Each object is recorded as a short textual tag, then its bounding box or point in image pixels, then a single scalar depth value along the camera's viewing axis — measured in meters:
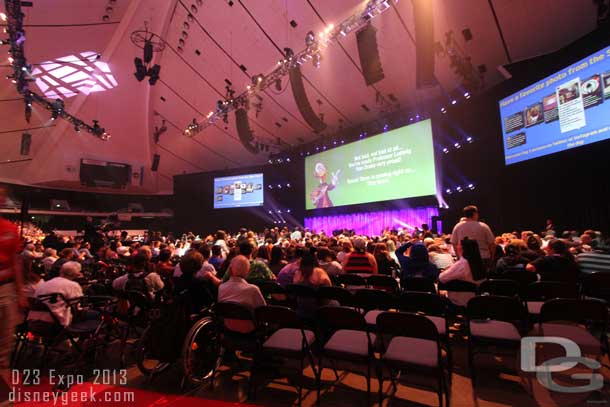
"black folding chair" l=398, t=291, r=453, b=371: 2.63
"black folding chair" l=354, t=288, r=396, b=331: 2.91
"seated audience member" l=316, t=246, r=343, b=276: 4.18
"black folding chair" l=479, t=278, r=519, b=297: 3.02
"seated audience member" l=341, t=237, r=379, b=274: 4.35
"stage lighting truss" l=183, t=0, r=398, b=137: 6.78
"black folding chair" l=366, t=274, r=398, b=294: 3.65
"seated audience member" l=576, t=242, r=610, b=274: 3.49
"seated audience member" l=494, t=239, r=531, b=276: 3.91
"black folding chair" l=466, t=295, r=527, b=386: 2.35
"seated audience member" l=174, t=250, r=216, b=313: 2.90
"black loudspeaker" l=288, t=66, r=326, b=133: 8.67
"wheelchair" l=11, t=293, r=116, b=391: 2.94
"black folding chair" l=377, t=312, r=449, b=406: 2.03
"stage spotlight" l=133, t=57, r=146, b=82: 8.36
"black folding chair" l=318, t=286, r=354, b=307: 3.04
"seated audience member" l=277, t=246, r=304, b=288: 3.84
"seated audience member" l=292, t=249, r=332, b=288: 3.19
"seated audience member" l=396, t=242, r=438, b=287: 4.12
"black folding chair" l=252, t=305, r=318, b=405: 2.37
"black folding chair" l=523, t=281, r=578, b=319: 2.84
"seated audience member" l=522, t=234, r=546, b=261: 4.09
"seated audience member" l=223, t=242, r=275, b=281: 3.69
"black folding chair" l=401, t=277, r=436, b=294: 3.44
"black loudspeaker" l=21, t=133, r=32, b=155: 13.55
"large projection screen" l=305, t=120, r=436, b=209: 10.23
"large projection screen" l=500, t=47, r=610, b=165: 5.51
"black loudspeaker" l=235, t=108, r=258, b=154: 11.28
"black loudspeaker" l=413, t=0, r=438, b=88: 5.42
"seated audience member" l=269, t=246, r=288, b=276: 4.49
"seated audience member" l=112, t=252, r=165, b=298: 3.38
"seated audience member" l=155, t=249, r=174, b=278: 4.30
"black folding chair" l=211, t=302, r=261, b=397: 2.55
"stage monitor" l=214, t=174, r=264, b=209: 17.27
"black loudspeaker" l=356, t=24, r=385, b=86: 6.68
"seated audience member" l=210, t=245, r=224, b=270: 4.90
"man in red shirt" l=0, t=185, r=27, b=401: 1.83
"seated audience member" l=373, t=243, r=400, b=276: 4.86
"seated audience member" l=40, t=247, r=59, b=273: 5.70
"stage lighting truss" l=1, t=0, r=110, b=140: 6.83
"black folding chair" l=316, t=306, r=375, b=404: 2.28
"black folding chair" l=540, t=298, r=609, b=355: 2.20
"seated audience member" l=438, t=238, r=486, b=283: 3.17
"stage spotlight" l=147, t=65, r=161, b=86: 8.57
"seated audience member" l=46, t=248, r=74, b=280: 4.59
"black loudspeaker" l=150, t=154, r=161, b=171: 18.03
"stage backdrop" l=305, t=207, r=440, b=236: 11.46
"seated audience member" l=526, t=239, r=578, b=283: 3.42
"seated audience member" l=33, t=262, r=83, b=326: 2.95
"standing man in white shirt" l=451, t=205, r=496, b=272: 3.88
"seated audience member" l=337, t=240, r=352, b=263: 5.42
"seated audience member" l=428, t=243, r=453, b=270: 4.89
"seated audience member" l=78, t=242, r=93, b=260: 7.05
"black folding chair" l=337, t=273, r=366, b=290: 3.88
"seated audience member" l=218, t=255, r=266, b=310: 2.75
